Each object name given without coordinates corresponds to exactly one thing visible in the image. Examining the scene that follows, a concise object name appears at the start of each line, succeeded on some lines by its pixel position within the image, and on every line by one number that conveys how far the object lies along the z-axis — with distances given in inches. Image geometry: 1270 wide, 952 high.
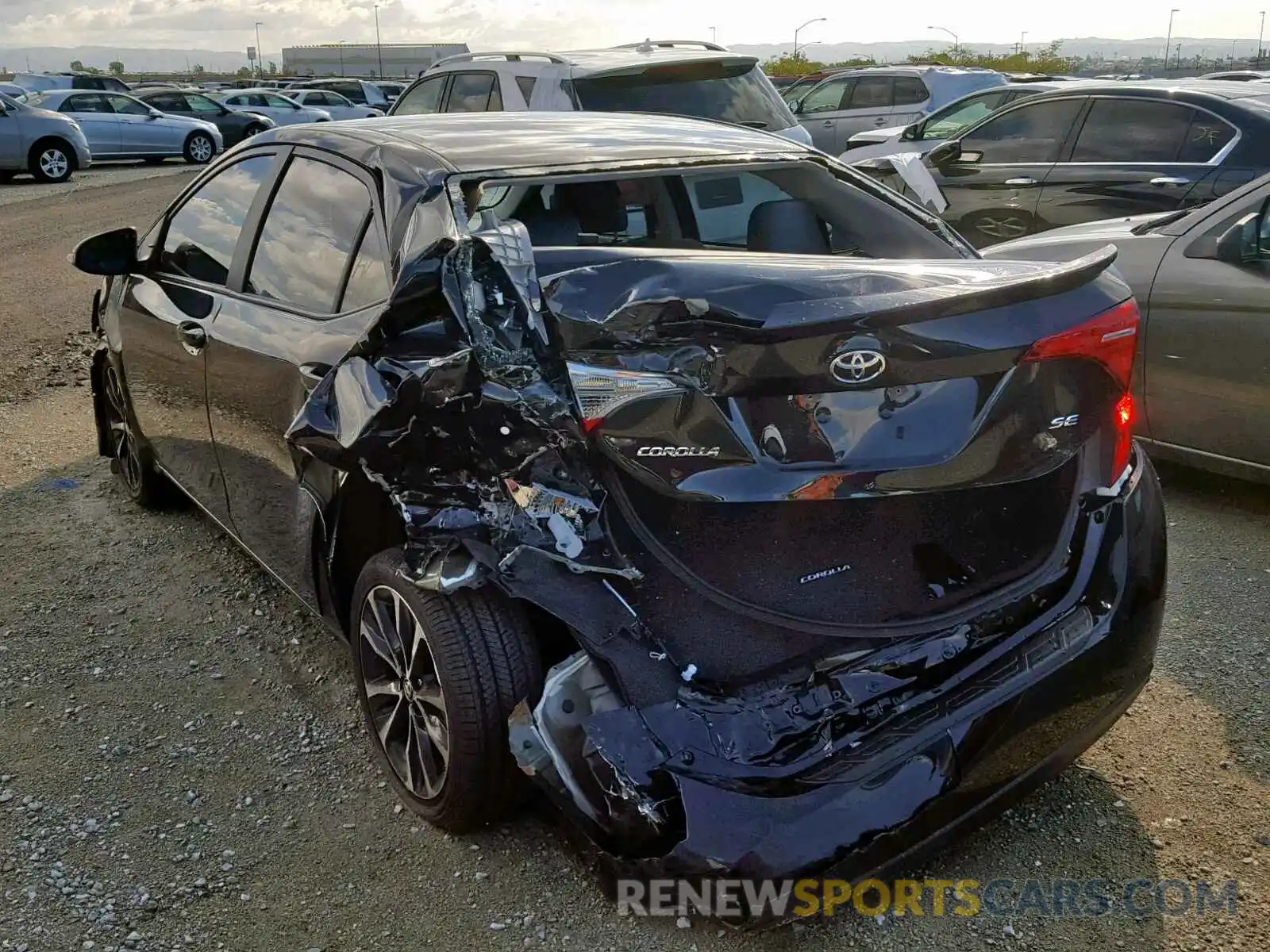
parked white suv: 314.2
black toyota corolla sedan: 84.7
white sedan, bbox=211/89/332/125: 1074.1
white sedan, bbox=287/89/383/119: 1170.0
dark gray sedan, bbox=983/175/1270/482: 170.4
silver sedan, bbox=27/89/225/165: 822.5
